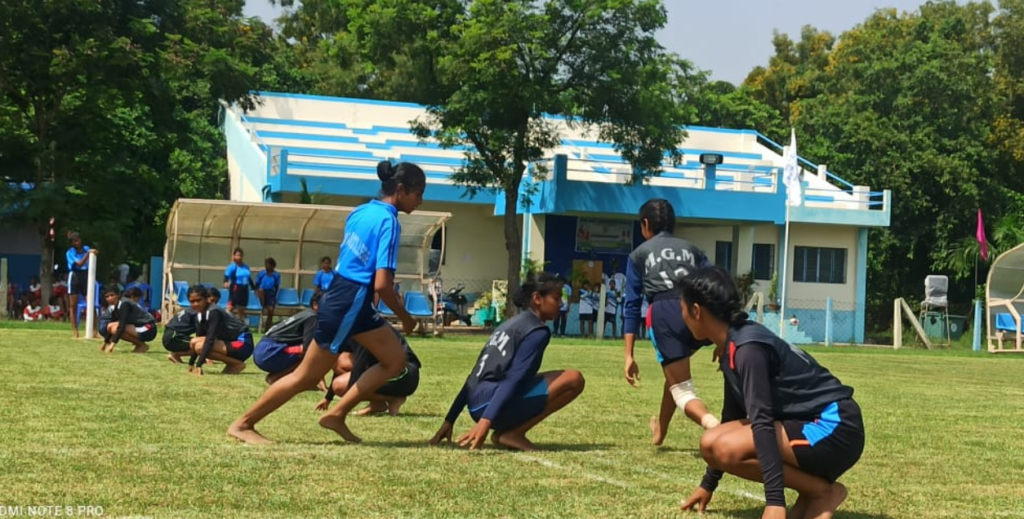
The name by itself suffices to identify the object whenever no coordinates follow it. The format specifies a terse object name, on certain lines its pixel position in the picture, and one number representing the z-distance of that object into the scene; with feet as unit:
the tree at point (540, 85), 108.17
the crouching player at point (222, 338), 47.09
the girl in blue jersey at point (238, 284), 83.66
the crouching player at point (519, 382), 26.53
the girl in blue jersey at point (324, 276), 81.66
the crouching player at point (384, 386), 30.30
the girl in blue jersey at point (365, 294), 24.75
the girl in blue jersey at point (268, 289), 86.02
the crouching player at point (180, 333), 51.47
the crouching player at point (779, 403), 17.22
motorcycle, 118.32
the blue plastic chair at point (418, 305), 88.99
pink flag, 121.08
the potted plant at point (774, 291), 130.72
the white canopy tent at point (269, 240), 88.69
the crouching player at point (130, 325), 57.26
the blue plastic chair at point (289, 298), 89.92
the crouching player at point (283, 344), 37.83
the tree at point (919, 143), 144.77
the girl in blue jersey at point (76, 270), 72.74
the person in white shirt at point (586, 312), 110.11
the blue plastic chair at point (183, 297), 85.46
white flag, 111.96
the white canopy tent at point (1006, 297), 98.68
